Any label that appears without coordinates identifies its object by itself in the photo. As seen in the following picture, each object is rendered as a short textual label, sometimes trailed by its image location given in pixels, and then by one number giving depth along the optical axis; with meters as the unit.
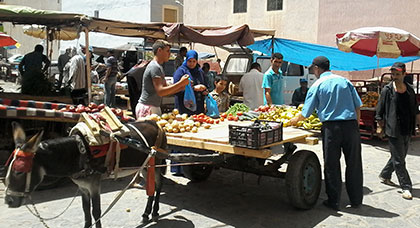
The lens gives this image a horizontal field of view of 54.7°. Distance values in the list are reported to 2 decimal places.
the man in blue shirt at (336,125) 5.12
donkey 3.19
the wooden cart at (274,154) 4.57
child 10.39
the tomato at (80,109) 5.53
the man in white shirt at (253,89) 8.37
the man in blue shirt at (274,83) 7.78
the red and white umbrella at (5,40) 13.09
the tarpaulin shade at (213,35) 9.54
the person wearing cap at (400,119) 5.96
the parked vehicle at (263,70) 14.02
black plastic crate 4.30
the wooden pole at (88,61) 8.00
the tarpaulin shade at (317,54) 13.05
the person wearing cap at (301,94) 12.29
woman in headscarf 6.02
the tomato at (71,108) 5.58
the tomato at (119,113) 5.49
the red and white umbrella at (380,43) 9.79
